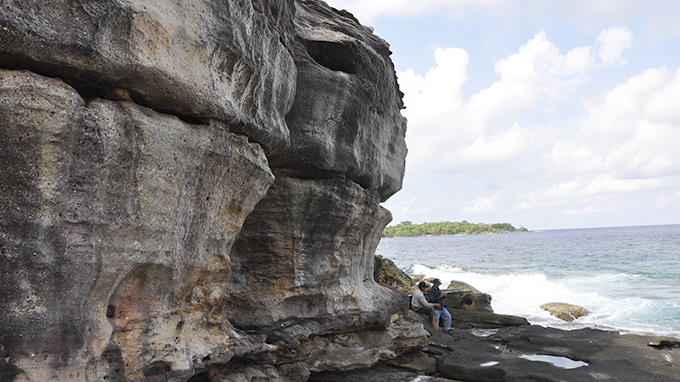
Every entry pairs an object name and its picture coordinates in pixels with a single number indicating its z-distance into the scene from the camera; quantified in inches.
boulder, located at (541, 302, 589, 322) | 799.7
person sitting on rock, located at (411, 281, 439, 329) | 543.2
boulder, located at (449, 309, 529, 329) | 576.4
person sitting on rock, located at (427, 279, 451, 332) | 541.0
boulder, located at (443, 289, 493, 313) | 631.8
